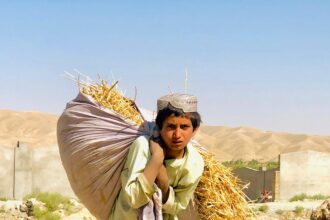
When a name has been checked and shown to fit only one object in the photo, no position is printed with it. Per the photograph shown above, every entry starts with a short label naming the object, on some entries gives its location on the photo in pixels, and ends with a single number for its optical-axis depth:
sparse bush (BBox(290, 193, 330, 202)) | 20.79
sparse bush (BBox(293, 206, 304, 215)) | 17.03
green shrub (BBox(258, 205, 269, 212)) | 16.91
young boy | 3.65
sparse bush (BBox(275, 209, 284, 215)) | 17.00
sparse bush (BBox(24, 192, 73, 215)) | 14.29
